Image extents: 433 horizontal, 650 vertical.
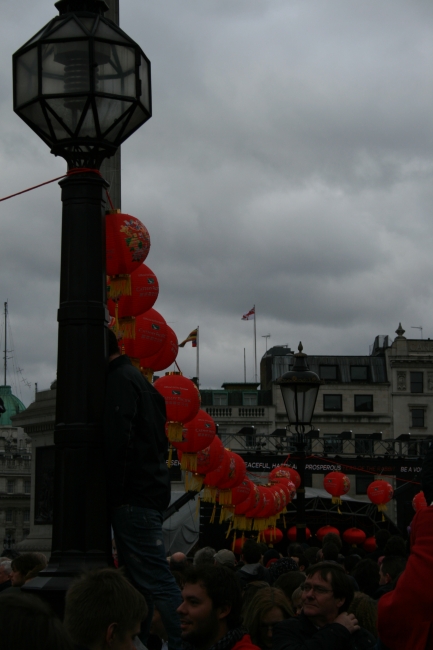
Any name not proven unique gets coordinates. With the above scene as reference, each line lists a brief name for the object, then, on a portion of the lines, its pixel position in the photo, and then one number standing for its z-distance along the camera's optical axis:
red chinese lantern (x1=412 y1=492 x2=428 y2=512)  20.03
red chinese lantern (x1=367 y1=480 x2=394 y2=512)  32.59
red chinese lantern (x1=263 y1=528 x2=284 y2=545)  29.83
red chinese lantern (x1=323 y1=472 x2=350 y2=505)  30.95
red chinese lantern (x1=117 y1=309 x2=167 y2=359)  10.66
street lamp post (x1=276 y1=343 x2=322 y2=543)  12.95
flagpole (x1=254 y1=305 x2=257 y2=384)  78.61
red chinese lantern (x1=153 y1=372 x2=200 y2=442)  13.59
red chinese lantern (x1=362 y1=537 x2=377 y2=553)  39.62
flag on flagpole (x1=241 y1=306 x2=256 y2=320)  72.88
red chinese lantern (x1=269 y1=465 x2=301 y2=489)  26.18
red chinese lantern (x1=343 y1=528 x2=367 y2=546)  39.03
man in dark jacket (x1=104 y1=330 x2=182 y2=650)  4.81
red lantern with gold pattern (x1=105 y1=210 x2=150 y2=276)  6.51
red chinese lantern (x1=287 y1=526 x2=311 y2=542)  36.46
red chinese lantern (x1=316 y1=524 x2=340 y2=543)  35.72
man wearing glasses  4.96
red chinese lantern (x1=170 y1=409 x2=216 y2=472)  15.01
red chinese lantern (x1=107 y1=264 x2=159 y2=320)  9.08
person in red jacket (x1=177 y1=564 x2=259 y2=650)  4.54
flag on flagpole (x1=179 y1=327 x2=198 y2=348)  29.85
